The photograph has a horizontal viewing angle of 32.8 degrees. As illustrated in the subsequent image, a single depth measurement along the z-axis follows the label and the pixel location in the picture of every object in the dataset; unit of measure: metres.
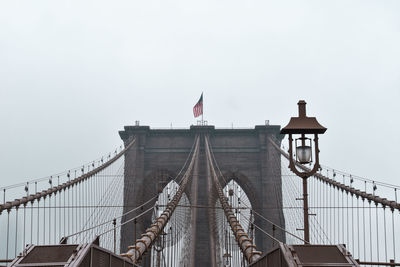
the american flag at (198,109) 46.47
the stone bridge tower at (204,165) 39.88
